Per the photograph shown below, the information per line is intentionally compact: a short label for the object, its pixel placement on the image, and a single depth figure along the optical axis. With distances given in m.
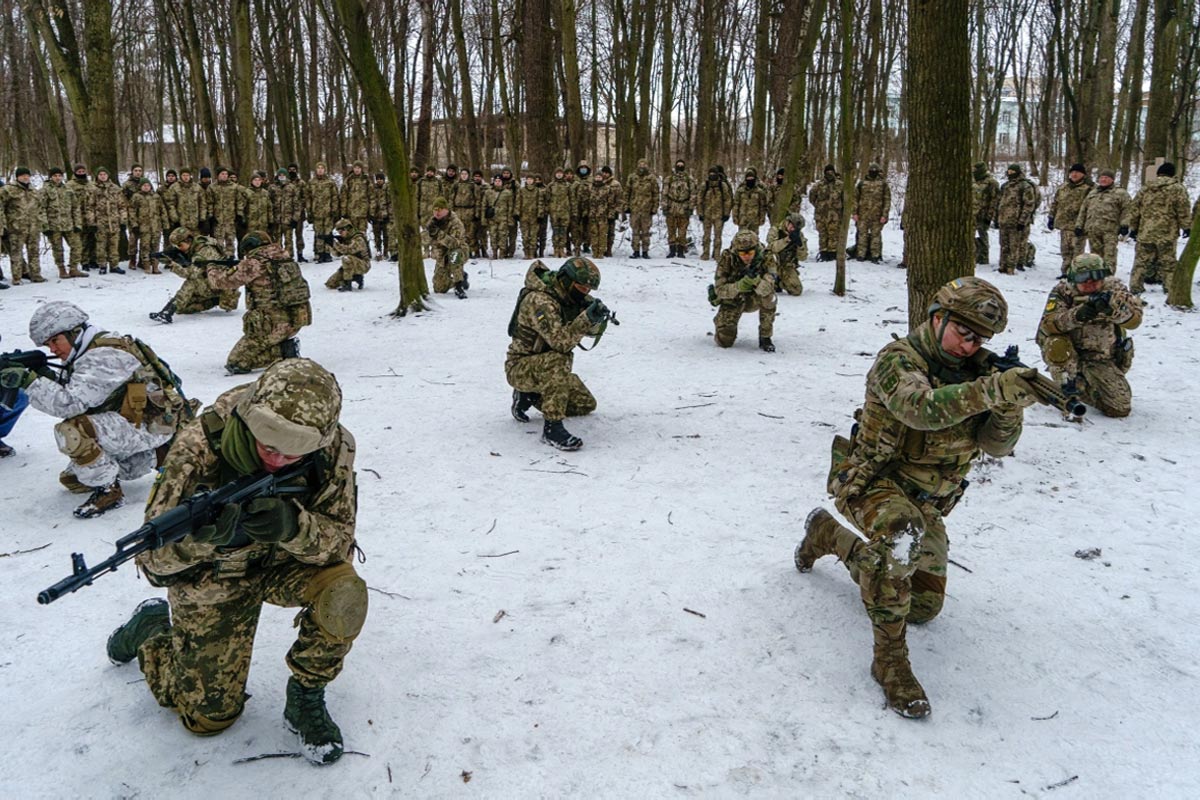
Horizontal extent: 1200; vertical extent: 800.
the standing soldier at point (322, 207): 14.84
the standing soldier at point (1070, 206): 12.30
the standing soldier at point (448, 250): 11.43
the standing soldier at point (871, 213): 13.99
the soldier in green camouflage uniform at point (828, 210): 14.44
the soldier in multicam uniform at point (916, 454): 2.98
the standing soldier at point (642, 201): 14.41
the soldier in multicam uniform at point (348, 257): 11.77
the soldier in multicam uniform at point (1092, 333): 6.25
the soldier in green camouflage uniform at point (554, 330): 5.82
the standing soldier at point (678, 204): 14.32
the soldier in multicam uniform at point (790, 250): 10.92
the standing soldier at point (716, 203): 14.24
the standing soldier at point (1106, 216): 11.31
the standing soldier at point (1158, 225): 10.74
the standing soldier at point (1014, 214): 12.66
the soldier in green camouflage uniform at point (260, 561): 2.41
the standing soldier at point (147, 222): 13.45
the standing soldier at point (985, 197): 13.53
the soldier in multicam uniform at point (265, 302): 7.67
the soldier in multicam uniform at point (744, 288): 8.39
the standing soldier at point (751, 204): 14.75
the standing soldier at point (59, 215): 12.07
